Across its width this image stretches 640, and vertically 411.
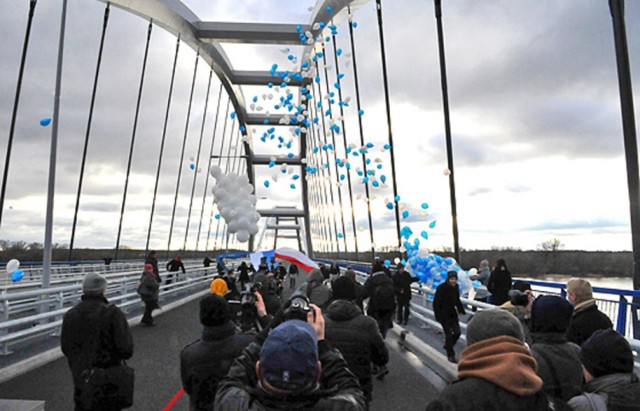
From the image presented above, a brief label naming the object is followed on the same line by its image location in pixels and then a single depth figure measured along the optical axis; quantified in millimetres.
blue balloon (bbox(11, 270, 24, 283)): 15092
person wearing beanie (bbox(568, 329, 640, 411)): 2529
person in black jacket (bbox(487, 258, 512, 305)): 10344
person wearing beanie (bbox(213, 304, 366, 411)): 1981
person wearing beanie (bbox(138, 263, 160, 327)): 12148
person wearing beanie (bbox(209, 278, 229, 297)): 5168
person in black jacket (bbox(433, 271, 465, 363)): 8289
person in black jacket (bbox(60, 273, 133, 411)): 4270
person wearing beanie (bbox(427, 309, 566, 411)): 2141
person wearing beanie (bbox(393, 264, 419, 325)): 12171
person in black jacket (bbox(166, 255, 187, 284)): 19500
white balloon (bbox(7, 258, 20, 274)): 13818
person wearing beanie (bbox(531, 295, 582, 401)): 3133
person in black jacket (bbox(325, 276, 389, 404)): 4309
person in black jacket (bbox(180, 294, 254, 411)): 3479
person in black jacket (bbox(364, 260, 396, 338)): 9117
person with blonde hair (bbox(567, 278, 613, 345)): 4215
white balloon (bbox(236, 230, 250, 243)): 23312
